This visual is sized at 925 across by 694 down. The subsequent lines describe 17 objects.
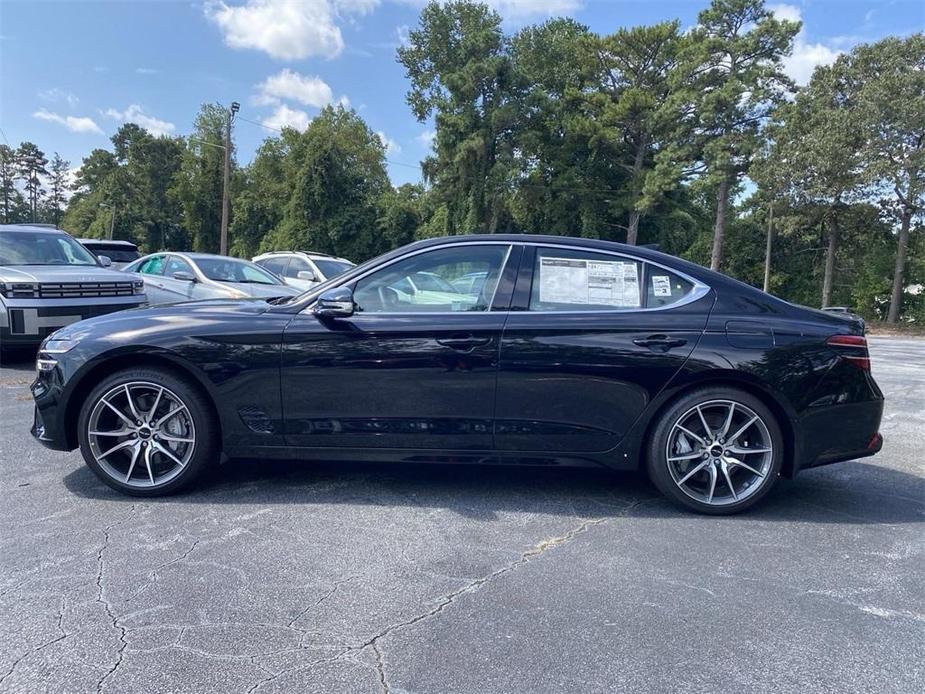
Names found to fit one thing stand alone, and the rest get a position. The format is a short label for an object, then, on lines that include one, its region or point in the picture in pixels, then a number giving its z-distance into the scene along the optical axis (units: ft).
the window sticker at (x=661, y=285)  11.93
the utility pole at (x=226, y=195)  89.29
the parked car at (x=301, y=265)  40.81
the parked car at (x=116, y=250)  49.26
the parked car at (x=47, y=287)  23.91
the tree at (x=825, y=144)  83.41
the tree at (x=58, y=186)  341.41
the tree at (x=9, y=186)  285.84
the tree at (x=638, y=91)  115.96
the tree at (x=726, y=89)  100.68
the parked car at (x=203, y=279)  32.01
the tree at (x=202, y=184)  187.11
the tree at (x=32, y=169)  301.43
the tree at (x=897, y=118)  77.77
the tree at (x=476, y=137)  118.73
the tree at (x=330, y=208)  135.23
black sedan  11.43
